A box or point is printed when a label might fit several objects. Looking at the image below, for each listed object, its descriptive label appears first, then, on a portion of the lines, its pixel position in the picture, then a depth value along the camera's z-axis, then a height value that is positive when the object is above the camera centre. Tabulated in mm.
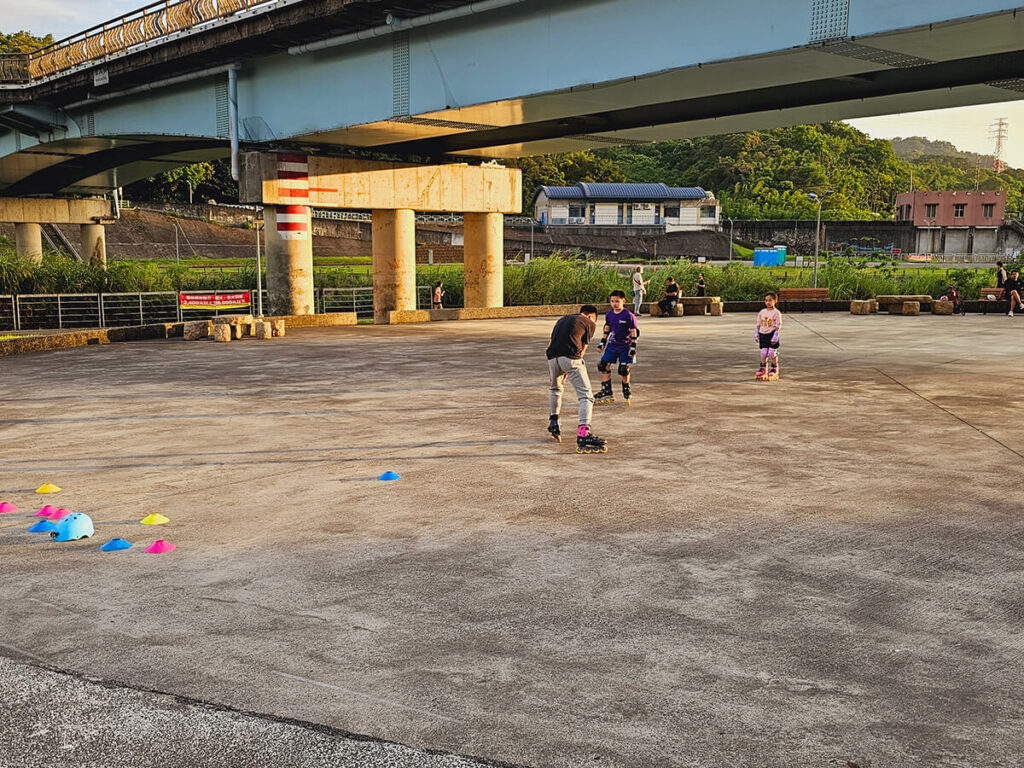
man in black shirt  10672 -1017
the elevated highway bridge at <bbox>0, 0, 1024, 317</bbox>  15172 +4027
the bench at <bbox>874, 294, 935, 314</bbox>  35969 -1166
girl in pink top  16094 -1091
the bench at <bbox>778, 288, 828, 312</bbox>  37562 -1013
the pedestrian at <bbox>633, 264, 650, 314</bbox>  30531 -611
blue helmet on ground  7398 -2068
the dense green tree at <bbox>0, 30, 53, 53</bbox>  78312 +19594
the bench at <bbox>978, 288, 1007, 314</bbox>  36406 -982
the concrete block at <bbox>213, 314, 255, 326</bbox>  25525 -1401
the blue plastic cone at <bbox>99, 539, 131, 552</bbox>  7164 -2120
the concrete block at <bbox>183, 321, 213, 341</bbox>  25641 -1675
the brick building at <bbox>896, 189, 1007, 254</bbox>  104000 +5566
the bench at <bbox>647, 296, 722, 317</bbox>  35812 -1314
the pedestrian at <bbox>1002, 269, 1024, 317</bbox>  34112 -658
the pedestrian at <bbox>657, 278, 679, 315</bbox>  34156 -1046
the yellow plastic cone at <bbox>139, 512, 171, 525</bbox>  7840 -2110
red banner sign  30203 -1051
